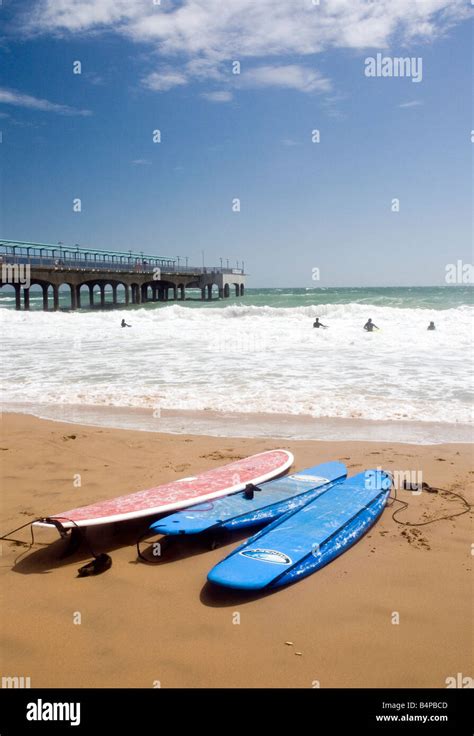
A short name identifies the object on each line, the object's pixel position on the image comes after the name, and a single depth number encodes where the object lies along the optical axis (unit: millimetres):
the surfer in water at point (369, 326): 22016
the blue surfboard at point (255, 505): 4035
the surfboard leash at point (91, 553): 3635
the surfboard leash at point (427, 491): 4352
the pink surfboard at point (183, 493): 4070
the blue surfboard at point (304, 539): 3400
